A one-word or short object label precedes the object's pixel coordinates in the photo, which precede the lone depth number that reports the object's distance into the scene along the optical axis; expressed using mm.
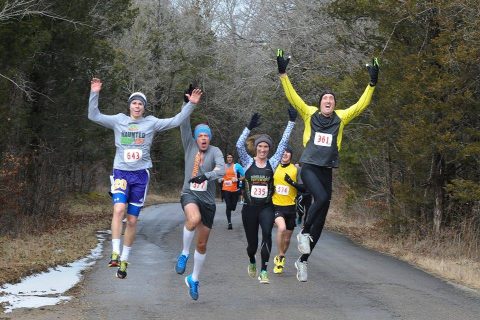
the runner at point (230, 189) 21172
